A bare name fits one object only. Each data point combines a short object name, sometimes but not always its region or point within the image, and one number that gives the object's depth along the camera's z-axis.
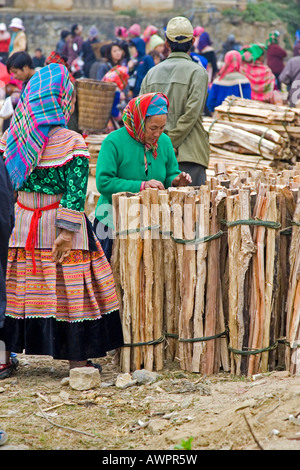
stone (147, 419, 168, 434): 7.19
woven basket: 20.06
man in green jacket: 11.76
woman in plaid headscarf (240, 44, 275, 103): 23.27
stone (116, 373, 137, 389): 8.59
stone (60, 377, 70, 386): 8.70
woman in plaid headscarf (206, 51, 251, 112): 20.39
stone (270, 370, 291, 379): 8.25
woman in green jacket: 9.20
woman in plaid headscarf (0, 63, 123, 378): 8.35
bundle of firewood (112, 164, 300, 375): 8.39
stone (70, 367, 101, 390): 8.49
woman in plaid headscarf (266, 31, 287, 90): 34.41
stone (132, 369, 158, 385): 8.66
